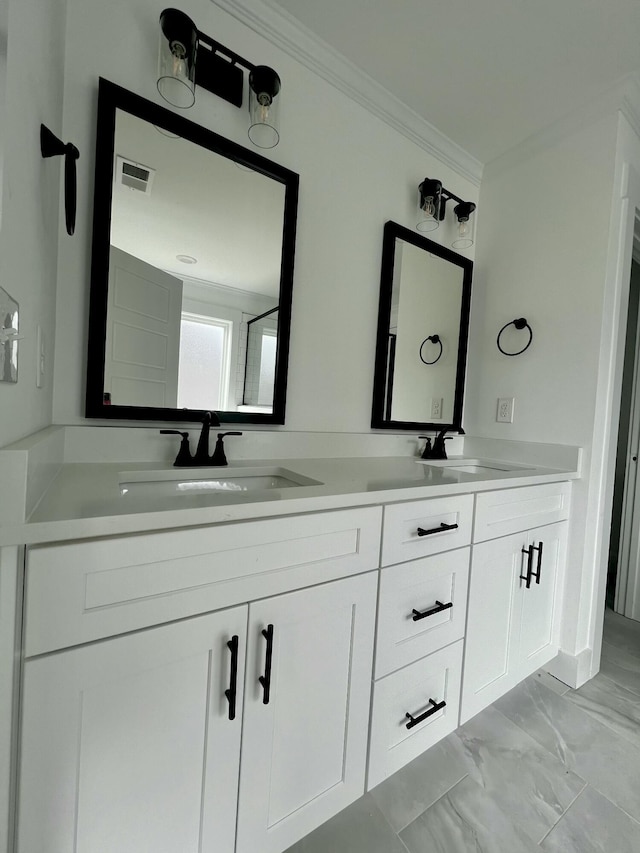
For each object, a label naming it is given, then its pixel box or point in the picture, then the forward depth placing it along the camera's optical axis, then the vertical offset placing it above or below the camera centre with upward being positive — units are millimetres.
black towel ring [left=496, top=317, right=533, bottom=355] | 1802 +489
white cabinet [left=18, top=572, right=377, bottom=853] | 612 -622
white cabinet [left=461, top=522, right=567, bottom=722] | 1265 -679
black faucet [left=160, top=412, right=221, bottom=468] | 1146 -133
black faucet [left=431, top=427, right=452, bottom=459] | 1806 -119
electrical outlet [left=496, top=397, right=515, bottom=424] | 1859 +78
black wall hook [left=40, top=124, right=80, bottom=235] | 756 +498
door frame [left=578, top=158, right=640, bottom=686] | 1576 +224
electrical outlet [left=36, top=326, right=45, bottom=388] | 811 +89
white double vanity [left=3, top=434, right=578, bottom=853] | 609 -489
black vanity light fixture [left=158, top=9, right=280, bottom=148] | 1064 +1017
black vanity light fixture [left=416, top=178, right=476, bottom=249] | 1700 +991
